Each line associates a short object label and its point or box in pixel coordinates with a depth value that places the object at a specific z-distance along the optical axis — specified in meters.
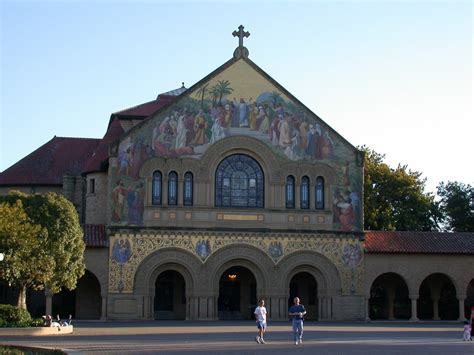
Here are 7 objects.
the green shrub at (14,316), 35.62
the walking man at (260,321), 30.84
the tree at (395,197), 65.50
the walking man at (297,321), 30.19
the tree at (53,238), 39.38
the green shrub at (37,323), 36.31
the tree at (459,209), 69.50
